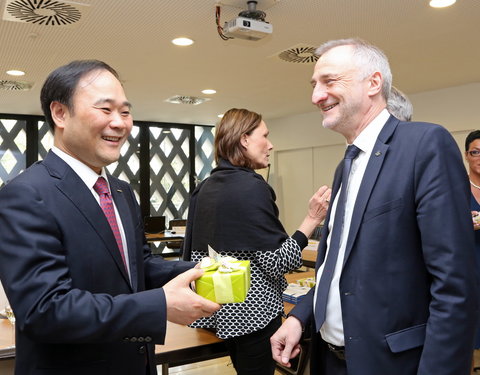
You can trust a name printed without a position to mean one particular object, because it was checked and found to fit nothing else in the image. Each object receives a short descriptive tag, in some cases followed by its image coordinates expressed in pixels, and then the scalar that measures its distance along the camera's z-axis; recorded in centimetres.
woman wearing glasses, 308
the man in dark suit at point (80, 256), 99
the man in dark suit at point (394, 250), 105
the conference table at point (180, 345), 180
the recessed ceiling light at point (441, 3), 319
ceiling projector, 305
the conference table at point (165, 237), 622
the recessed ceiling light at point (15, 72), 486
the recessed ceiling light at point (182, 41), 392
